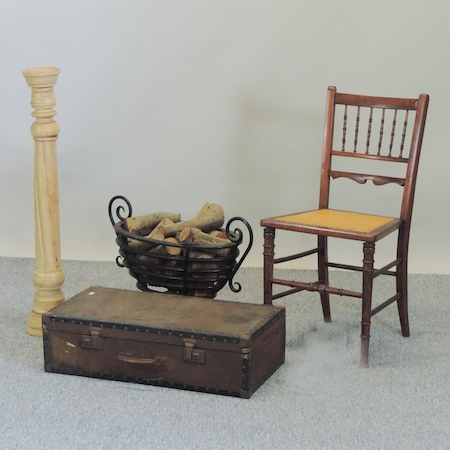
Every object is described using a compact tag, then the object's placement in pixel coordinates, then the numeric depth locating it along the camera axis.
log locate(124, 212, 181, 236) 3.59
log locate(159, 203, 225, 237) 3.55
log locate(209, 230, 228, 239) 3.62
